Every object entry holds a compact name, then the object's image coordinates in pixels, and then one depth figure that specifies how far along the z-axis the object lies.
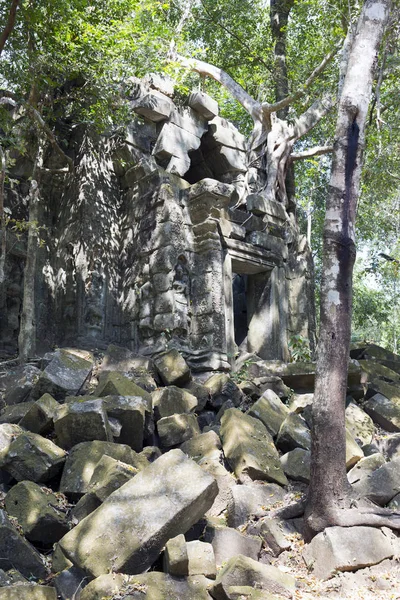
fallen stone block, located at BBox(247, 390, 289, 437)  6.29
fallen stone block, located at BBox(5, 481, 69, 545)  4.23
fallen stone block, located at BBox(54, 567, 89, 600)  3.68
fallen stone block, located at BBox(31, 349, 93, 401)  6.20
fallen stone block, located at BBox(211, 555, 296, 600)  3.61
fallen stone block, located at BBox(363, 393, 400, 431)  7.26
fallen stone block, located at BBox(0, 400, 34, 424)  5.70
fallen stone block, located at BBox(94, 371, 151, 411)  5.89
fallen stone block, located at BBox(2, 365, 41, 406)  6.45
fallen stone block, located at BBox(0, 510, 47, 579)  3.81
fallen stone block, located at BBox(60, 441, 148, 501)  4.75
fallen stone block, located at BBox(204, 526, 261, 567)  4.32
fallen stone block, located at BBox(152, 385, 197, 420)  6.22
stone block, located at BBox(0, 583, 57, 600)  3.16
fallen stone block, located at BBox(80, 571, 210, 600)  3.46
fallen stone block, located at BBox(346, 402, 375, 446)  6.86
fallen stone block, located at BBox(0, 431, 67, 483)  4.84
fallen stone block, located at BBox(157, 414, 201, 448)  5.86
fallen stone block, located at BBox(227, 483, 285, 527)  4.87
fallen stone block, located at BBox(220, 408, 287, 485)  5.36
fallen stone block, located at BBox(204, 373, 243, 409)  7.34
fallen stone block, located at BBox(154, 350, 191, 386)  7.21
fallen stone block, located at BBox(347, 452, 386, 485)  5.62
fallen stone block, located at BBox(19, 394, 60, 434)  5.43
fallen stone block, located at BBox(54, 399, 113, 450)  5.20
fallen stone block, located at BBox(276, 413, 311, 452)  6.00
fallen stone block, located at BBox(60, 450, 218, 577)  3.71
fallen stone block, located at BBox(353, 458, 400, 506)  5.24
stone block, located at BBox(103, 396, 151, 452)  5.53
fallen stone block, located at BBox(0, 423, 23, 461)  5.08
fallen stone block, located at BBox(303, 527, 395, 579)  4.27
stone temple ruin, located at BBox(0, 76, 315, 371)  9.23
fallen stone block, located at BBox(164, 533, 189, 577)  3.64
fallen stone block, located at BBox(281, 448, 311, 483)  5.55
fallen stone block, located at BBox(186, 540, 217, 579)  3.86
